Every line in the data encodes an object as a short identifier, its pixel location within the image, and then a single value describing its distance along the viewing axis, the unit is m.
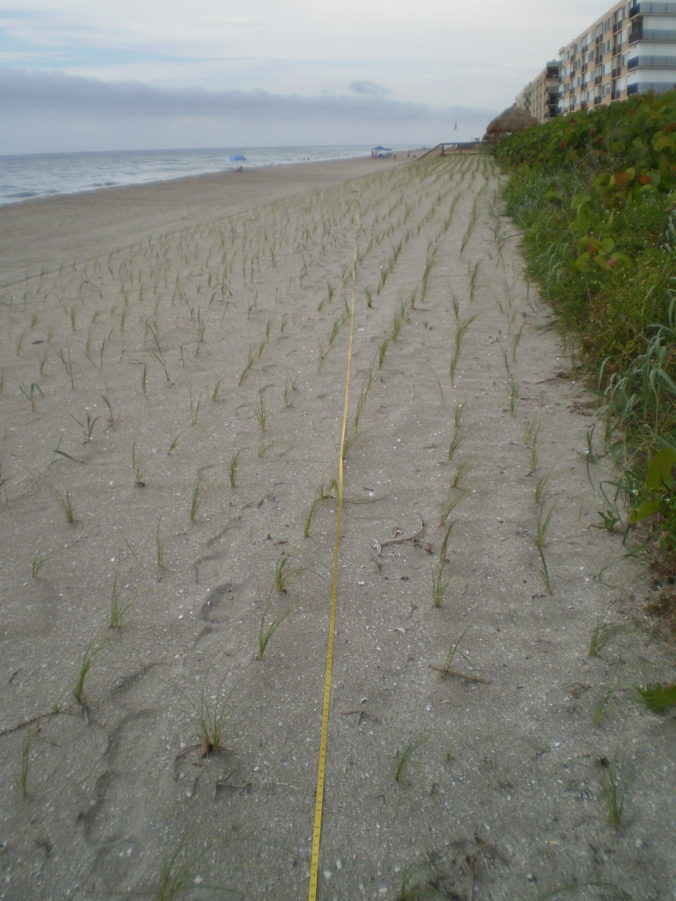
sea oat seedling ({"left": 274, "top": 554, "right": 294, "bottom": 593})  2.24
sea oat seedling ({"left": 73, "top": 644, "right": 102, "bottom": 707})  1.80
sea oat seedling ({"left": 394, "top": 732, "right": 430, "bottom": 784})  1.57
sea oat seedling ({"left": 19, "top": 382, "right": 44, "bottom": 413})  3.78
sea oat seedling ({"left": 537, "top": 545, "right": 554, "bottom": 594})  2.11
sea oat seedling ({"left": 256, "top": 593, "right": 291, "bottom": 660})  1.94
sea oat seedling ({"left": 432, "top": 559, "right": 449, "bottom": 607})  2.14
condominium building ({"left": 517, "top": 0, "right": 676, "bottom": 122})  40.84
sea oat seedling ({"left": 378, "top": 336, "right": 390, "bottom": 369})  4.09
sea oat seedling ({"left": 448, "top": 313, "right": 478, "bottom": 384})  3.87
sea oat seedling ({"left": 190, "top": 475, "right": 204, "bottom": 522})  2.64
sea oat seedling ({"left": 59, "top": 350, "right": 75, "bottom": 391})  4.13
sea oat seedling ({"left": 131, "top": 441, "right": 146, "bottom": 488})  2.96
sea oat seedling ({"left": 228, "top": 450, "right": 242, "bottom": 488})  2.85
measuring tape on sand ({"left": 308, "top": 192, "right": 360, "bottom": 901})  1.41
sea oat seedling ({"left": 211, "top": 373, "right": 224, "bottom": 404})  3.81
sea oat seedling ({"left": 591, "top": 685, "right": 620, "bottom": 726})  1.67
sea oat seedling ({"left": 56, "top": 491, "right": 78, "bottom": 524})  2.68
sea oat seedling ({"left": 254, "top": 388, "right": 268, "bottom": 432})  3.41
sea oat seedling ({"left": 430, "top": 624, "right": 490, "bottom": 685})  1.85
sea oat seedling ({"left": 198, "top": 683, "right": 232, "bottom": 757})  1.67
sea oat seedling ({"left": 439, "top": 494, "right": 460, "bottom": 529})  2.49
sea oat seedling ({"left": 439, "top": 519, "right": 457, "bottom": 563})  2.25
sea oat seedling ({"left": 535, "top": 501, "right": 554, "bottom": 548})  2.33
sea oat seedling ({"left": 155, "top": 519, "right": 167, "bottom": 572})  2.36
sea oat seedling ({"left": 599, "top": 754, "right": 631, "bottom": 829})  1.43
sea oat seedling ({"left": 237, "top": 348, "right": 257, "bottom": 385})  4.07
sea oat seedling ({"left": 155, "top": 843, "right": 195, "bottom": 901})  1.34
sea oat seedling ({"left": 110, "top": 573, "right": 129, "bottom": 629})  2.10
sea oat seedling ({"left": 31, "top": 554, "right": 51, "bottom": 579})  2.33
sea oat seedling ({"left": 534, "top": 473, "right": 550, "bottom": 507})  2.56
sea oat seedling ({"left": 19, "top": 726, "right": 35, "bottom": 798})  1.57
